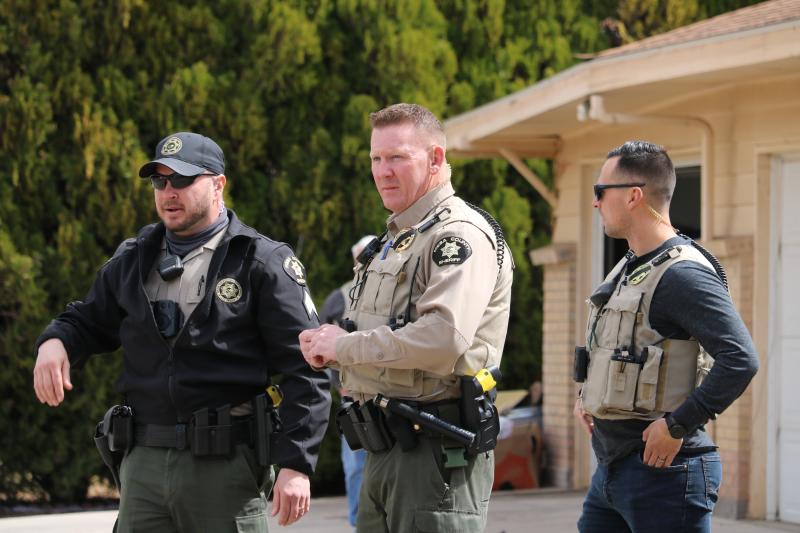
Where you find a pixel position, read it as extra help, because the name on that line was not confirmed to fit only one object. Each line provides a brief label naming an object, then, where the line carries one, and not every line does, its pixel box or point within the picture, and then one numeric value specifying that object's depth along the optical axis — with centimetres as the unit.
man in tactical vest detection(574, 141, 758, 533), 775
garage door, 1615
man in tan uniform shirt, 727
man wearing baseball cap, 815
